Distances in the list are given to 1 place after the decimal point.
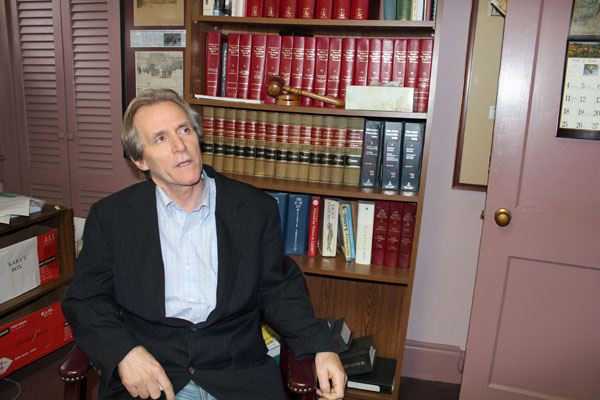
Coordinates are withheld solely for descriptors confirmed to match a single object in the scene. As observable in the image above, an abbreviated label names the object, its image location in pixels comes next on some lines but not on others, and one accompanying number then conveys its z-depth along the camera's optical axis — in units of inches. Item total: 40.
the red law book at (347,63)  72.5
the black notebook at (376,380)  78.7
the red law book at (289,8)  72.4
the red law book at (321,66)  73.3
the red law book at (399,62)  70.9
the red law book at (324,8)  71.1
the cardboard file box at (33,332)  76.0
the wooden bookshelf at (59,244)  75.2
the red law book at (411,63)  70.6
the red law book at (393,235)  75.5
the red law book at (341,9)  70.6
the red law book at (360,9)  70.1
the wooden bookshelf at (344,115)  68.7
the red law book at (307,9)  71.6
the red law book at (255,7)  73.4
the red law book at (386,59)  71.2
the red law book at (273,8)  73.1
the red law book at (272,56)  74.9
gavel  72.1
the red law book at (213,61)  77.0
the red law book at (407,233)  75.0
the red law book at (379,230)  76.1
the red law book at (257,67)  75.3
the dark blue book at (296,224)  78.3
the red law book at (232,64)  76.0
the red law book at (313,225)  78.2
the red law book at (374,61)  71.7
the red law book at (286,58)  74.5
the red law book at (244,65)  75.5
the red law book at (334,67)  72.7
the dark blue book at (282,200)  78.2
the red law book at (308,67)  73.7
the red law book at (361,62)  72.1
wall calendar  63.1
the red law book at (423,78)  70.4
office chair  45.9
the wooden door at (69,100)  103.7
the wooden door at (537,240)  65.1
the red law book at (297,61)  74.2
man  51.0
